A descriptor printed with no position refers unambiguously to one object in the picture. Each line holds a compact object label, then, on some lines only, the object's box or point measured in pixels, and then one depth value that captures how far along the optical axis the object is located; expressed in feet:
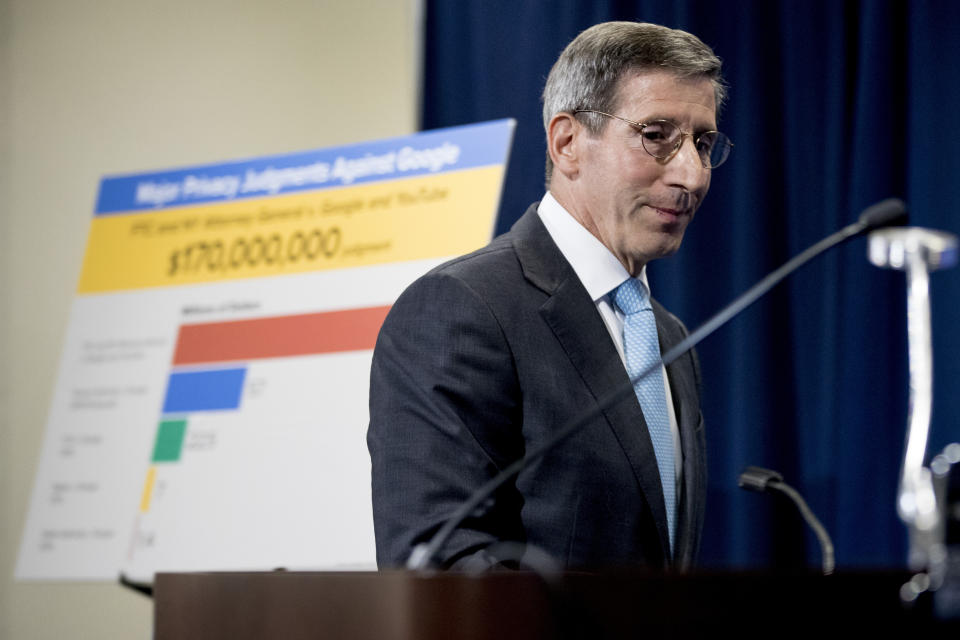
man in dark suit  7.02
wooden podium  4.84
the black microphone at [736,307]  6.04
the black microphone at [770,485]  7.18
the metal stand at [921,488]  4.71
